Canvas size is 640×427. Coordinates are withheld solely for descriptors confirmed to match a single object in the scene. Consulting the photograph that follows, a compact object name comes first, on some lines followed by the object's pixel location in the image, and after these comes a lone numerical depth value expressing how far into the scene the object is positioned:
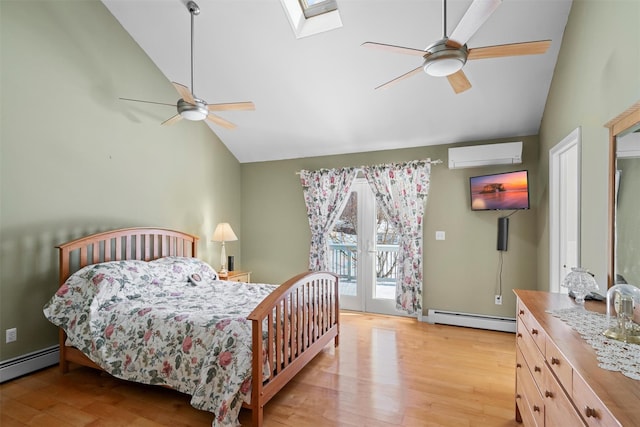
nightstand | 4.26
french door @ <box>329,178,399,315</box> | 4.48
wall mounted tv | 3.57
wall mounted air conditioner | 3.63
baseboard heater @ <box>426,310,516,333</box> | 3.79
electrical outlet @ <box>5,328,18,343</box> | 2.56
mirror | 1.61
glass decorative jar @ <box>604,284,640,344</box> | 1.24
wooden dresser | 0.86
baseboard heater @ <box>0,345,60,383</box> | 2.53
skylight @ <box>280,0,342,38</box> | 2.87
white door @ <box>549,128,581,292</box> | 2.86
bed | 1.95
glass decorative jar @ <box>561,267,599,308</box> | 1.70
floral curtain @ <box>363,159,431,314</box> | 4.13
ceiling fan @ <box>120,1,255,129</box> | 2.76
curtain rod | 4.11
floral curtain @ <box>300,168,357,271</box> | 4.58
